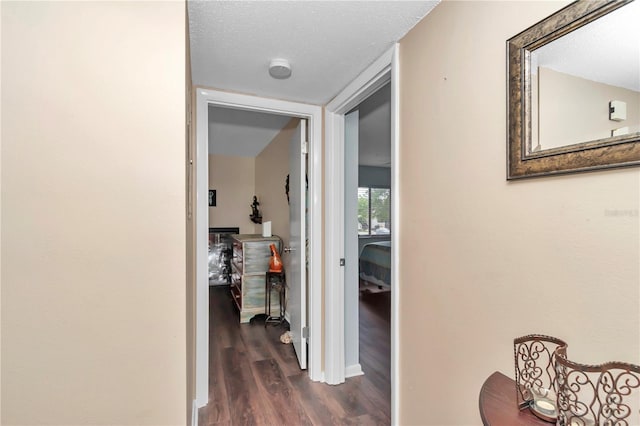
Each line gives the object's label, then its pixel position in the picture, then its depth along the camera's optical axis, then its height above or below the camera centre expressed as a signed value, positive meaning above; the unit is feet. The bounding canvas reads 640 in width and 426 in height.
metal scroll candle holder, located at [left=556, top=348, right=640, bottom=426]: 2.10 -1.45
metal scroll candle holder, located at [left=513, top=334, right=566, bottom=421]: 2.59 -1.62
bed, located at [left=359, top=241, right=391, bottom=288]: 16.37 -2.98
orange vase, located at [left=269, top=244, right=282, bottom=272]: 11.23 -1.86
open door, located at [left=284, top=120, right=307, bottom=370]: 8.17 -0.86
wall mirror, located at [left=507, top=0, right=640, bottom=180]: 2.41 +1.12
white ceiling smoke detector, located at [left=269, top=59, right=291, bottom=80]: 5.67 +2.77
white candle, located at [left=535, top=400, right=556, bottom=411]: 2.55 -1.65
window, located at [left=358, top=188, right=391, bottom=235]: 23.47 +0.14
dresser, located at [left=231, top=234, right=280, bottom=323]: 12.15 -2.52
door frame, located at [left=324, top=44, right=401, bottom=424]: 7.61 -0.69
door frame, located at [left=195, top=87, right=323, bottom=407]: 6.75 -0.05
